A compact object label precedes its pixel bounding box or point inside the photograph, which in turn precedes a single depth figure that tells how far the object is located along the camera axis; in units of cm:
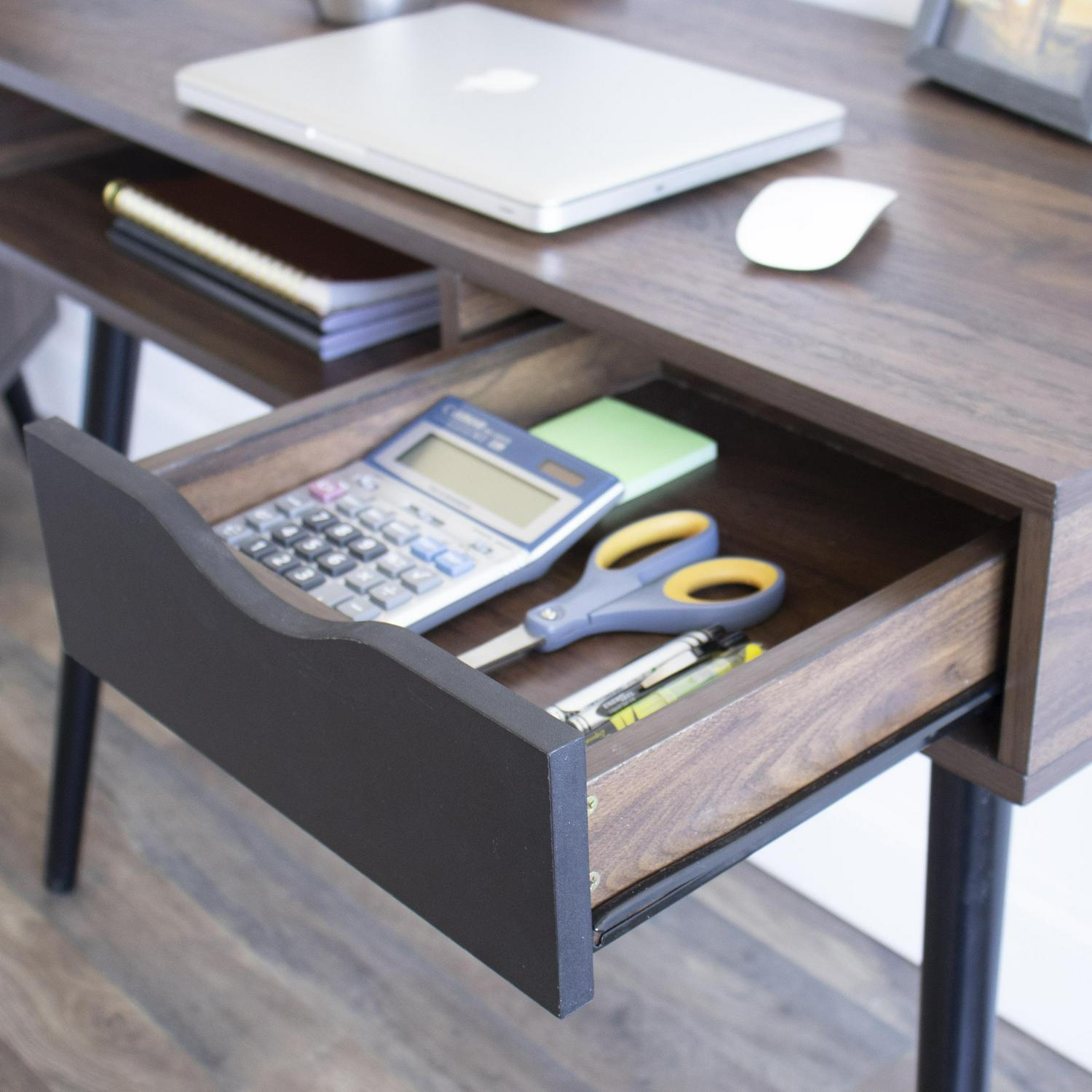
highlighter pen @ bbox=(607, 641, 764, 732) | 63
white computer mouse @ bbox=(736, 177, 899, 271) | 72
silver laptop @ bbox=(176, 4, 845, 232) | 78
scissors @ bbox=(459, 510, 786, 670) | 67
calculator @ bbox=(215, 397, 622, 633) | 67
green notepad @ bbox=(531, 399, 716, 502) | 81
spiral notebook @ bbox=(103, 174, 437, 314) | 96
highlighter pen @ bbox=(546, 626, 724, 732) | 63
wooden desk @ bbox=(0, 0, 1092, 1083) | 59
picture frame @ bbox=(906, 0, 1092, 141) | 89
